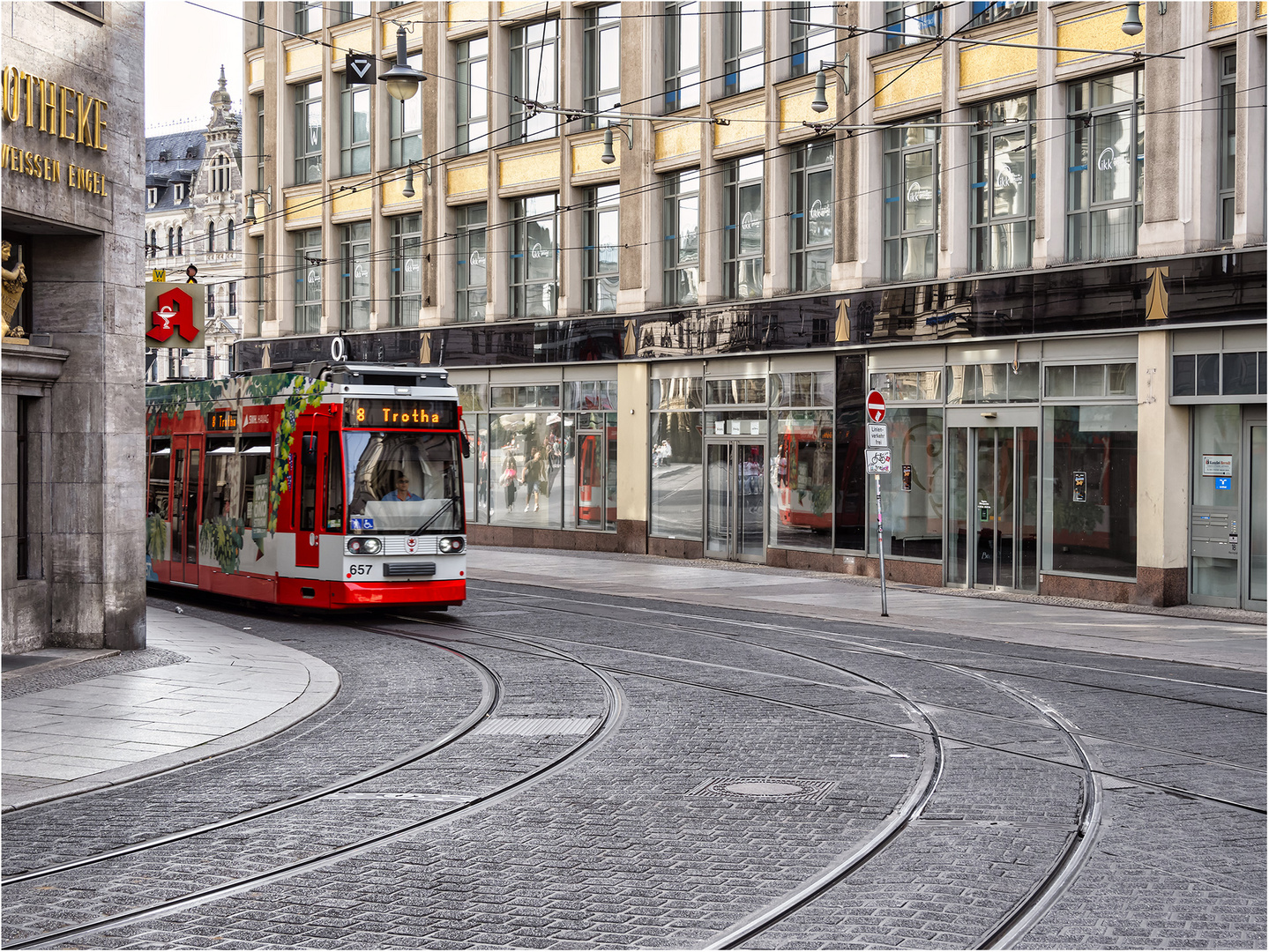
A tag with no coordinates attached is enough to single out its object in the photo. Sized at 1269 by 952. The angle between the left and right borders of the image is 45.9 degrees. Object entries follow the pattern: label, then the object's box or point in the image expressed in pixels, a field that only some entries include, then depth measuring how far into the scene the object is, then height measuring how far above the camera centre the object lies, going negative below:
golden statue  15.38 +1.70
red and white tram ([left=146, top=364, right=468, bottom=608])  18.80 -0.48
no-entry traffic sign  21.52 +0.68
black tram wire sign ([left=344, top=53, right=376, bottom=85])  23.86 +6.18
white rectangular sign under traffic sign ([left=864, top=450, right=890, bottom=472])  21.48 -0.11
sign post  21.48 +0.17
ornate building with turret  87.12 +14.46
